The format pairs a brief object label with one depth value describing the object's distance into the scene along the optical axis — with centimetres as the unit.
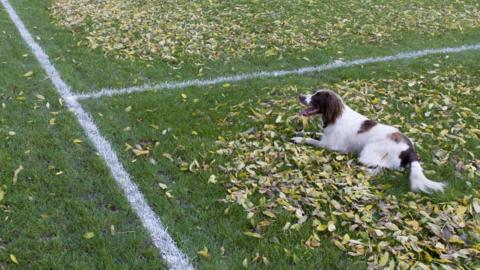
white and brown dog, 497
